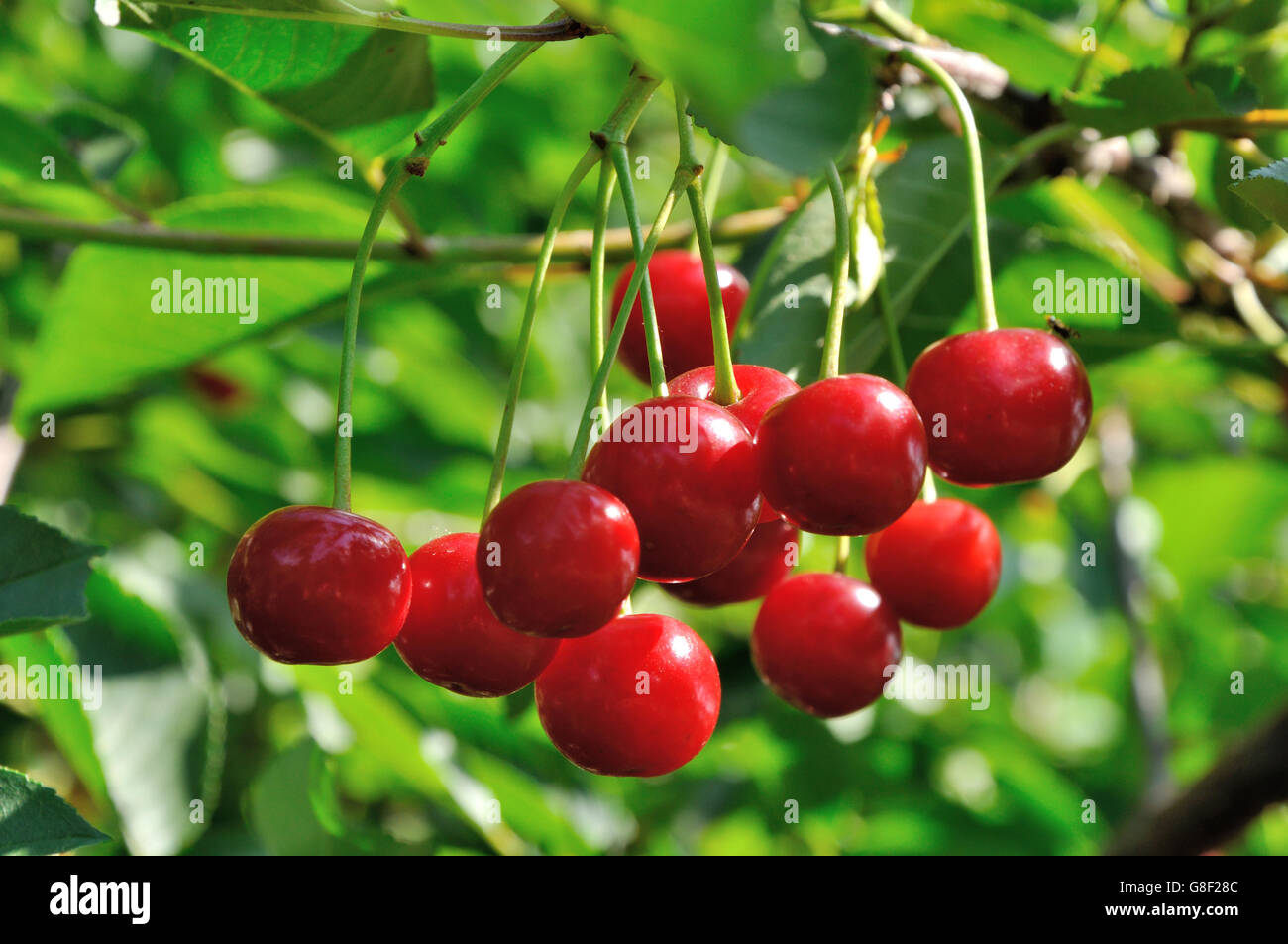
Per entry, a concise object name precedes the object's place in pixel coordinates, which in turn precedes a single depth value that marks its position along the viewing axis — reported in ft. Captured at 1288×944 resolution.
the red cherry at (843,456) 1.09
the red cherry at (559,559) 1.09
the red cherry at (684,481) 1.10
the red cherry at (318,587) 1.11
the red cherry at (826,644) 1.23
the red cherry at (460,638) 1.14
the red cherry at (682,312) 1.26
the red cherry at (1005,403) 1.14
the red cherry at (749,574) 1.23
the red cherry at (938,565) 1.24
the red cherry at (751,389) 1.15
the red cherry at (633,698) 1.14
